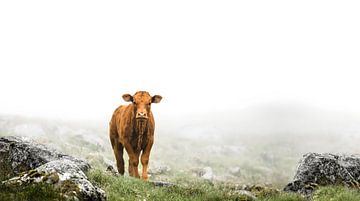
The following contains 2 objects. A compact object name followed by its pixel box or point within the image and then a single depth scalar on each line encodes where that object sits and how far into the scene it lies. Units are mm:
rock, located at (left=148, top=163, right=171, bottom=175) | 33203
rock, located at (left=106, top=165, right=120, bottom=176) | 18034
